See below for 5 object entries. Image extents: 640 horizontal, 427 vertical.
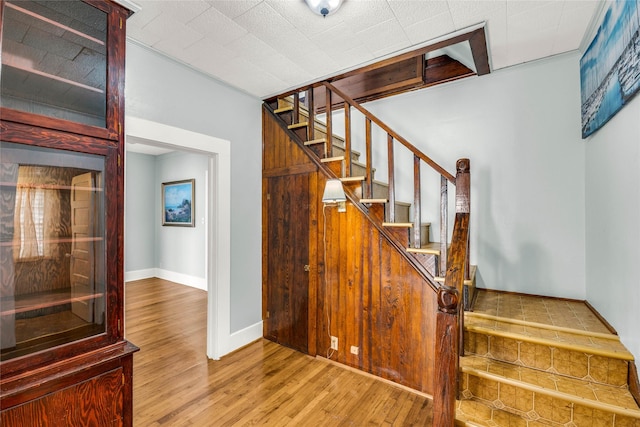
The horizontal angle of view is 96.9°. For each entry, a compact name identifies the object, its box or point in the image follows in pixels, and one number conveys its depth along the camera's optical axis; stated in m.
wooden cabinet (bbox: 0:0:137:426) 1.38
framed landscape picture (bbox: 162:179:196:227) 5.87
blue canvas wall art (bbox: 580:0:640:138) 1.58
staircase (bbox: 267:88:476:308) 2.28
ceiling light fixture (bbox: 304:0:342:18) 1.83
